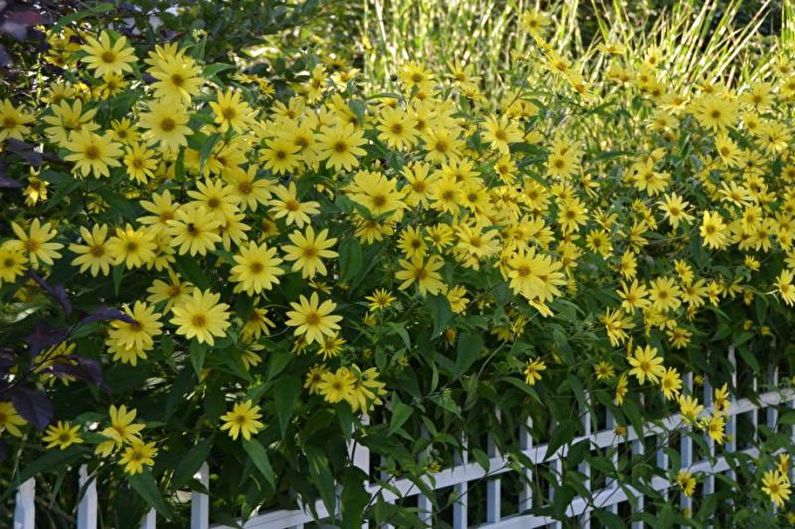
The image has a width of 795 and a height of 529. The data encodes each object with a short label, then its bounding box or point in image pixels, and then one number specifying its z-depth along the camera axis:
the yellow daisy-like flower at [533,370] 2.07
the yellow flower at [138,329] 1.76
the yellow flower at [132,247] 1.77
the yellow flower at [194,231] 1.78
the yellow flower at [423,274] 1.88
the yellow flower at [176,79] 1.84
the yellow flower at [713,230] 2.23
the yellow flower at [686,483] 2.27
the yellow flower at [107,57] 1.86
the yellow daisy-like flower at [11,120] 1.85
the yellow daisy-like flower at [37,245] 1.76
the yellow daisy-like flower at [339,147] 1.88
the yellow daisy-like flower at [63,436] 1.77
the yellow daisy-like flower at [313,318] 1.82
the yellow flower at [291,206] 1.83
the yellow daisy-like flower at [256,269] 1.79
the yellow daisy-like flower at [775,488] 2.37
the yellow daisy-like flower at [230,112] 1.84
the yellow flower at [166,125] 1.81
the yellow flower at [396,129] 1.93
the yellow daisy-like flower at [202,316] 1.75
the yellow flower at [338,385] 1.86
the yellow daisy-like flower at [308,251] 1.82
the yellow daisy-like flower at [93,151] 1.80
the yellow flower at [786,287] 2.26
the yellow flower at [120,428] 1.78
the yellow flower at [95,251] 1.78
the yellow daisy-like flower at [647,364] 2.16
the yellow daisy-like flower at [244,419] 1.82
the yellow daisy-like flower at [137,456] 1.79
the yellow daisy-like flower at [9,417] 1.77
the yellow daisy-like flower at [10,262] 1.75
